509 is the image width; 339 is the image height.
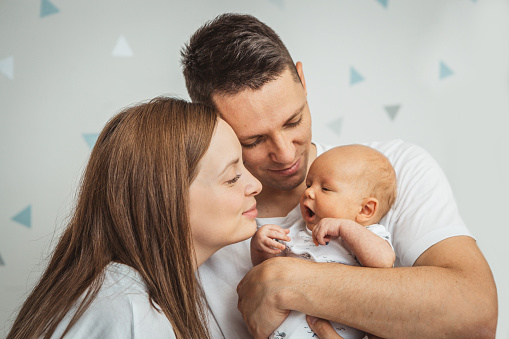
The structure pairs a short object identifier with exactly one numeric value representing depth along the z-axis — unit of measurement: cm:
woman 137
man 138
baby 156
